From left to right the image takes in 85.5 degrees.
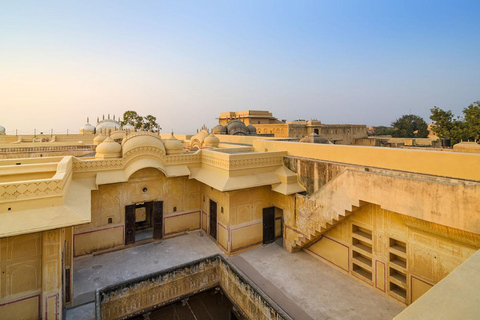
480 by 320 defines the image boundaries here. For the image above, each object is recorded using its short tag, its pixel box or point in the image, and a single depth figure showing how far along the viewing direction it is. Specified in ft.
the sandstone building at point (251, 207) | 20.44
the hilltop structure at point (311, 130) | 104.01
